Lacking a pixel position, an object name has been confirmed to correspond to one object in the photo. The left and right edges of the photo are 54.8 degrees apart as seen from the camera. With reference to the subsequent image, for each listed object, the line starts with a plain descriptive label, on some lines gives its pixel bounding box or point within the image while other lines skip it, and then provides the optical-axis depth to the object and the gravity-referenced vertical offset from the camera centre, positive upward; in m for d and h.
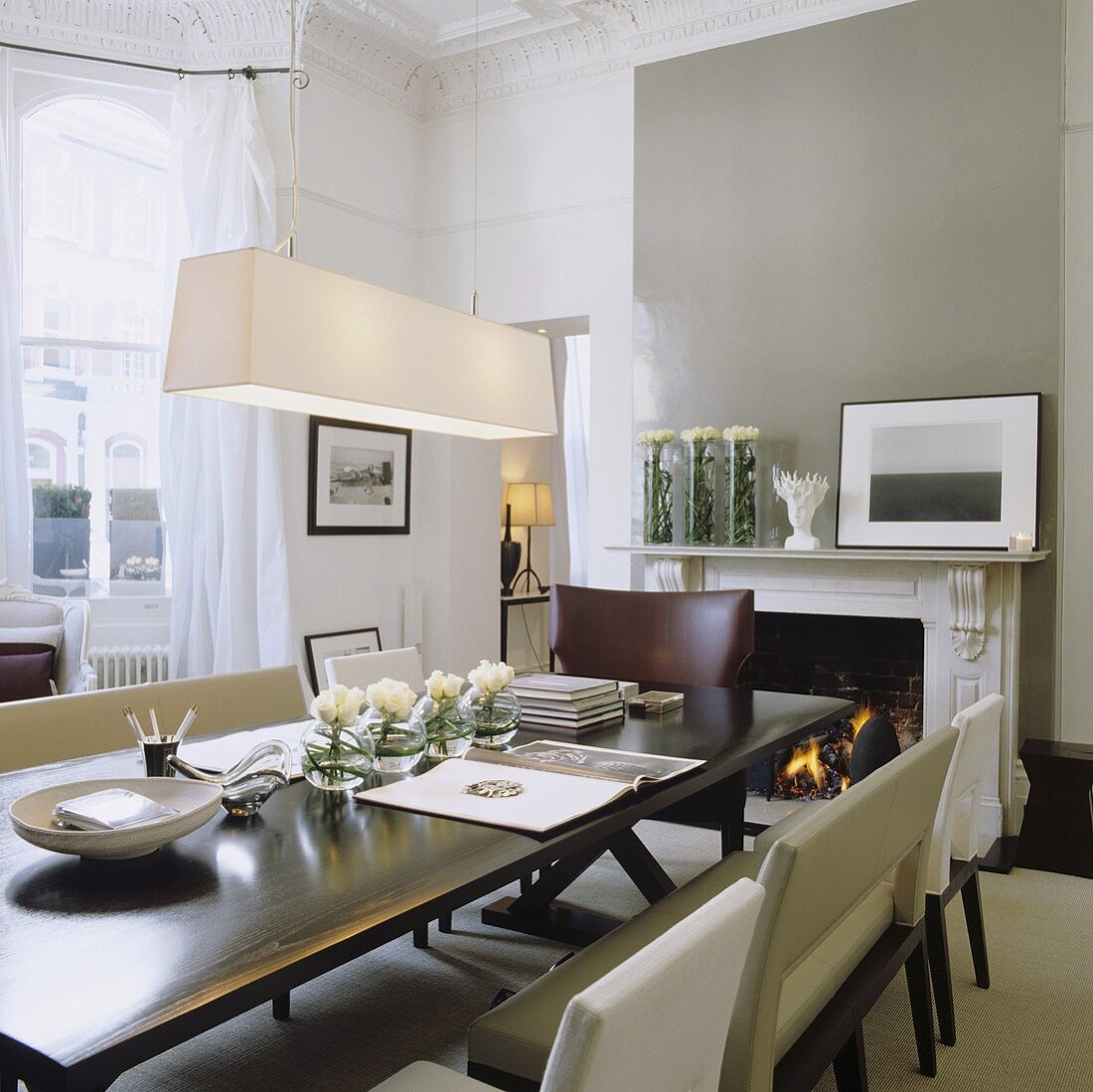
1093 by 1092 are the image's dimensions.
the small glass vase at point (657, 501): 4.66 +0.13
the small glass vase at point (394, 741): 1.93 -0.39
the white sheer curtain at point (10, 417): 4.25 +0.45
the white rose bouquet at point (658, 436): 4.61 +0.41
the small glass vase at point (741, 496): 4.46 +0.14
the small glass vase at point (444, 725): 2.11 -0.39
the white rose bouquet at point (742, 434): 4.42 +0.40
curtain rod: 4.73 +2.09
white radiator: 4.66 -0.61
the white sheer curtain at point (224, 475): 4.70 +0.24
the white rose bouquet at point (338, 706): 1.79 -0.30
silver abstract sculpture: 1.70 -0.42
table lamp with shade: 7.42 +0.17
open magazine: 1.72 -0.46
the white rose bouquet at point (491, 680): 2.24 -0.32
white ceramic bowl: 1.43 -0.42
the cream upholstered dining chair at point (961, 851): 2.23 -0.74
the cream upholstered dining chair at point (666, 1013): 0.93 -0.46
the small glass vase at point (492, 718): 2.24 -0.40
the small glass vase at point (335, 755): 1.82 -0.39
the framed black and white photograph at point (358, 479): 5.05 +0.25
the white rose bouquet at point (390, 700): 1.92 -0.31
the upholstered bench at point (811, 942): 1.42 -0.71
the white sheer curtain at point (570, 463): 7.98 +0.51
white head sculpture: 4.27 +0.10
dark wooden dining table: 1.03 -0.47
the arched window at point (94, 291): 4.61 +1.07
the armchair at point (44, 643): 3.92 -0.44
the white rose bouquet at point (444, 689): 2.10 -0.32
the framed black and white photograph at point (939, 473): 3.98 +0.22
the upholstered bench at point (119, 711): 2.25 -0.43
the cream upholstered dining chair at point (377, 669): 2.96 -0.40
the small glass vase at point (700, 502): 4.55 +0.12
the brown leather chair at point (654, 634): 3.55 -0.37
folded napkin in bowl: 1.47 -0.41
